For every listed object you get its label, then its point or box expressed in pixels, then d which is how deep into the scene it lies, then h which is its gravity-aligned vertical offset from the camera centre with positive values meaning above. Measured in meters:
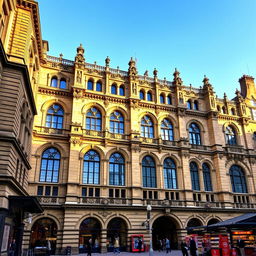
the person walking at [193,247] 22.99 -1.22
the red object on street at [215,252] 22.66 -1.63
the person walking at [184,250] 22.98 -1.45
